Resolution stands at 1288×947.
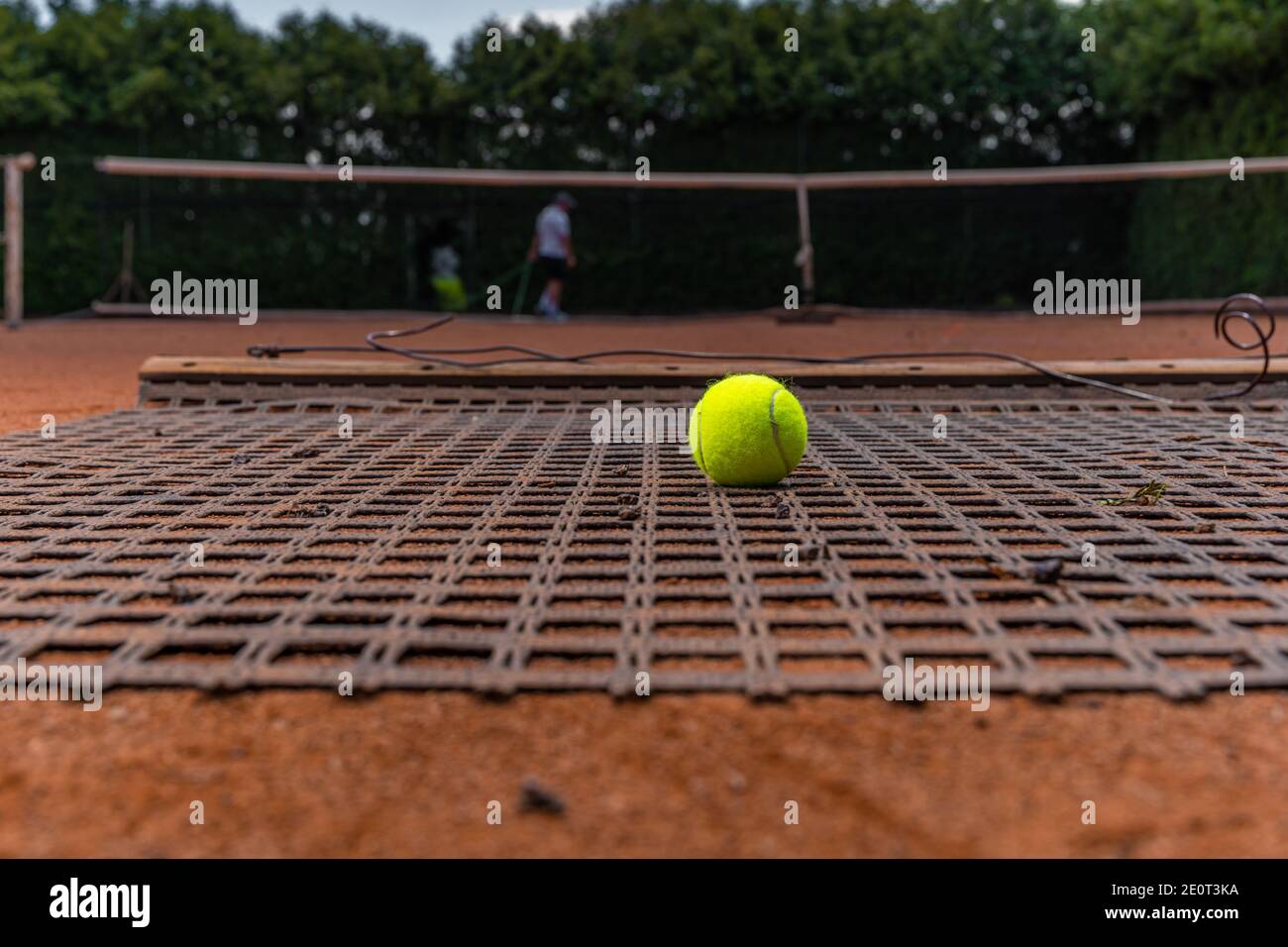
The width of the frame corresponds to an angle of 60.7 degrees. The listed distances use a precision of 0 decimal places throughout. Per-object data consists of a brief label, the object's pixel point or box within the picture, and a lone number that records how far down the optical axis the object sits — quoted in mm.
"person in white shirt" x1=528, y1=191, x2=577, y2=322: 10633
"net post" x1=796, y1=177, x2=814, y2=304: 9266
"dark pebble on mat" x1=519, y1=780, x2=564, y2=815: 1089
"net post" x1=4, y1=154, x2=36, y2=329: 8359
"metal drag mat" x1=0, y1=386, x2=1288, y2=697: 1456
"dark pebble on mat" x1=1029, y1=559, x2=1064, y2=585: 1759
